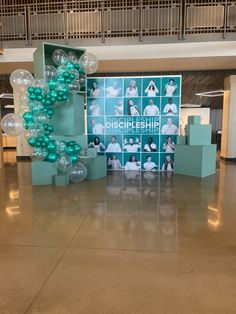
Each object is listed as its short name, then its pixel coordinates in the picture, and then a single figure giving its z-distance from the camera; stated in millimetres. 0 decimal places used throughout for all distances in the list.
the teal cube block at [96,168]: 6008
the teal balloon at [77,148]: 5371
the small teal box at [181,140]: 6659
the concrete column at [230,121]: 8734
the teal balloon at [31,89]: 4859
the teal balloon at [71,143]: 5383
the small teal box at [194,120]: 6527
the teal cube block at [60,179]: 5410
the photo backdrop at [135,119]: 6965
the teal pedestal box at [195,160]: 6148
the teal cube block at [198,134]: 6379
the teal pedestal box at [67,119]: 5633
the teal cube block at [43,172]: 5473
